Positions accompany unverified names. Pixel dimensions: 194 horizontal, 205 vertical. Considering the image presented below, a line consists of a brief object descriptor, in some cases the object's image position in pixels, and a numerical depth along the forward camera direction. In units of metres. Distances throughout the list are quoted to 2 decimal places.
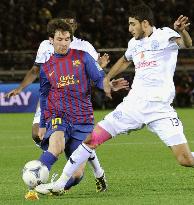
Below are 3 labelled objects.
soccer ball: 16.37
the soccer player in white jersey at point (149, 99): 16.95
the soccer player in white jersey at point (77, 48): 17.78
